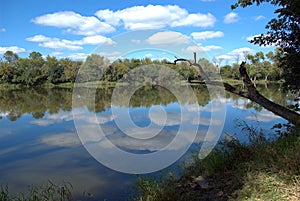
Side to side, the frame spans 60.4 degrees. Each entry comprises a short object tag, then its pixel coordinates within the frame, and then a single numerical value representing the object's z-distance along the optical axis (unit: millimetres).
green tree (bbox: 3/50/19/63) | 62062
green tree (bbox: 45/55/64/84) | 52406
